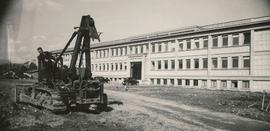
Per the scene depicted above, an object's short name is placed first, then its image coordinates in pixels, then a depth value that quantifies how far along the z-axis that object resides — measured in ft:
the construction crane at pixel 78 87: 38.27
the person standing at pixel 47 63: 41.39
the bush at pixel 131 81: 133.25
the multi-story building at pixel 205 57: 94.94
